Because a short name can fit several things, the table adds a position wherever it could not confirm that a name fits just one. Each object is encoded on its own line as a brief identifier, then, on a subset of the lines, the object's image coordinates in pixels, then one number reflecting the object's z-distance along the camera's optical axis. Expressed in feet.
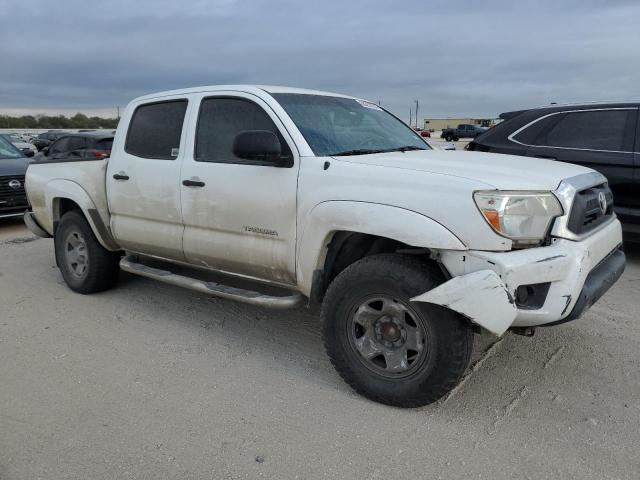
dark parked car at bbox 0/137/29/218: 31.53
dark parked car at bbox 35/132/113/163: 35.73
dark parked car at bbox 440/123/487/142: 156.27
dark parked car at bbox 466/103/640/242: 19.49
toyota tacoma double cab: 9.41
